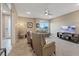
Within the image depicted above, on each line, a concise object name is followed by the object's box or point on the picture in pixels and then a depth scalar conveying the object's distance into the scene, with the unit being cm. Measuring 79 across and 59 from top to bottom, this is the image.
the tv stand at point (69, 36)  323
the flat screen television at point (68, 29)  350
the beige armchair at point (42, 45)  138
